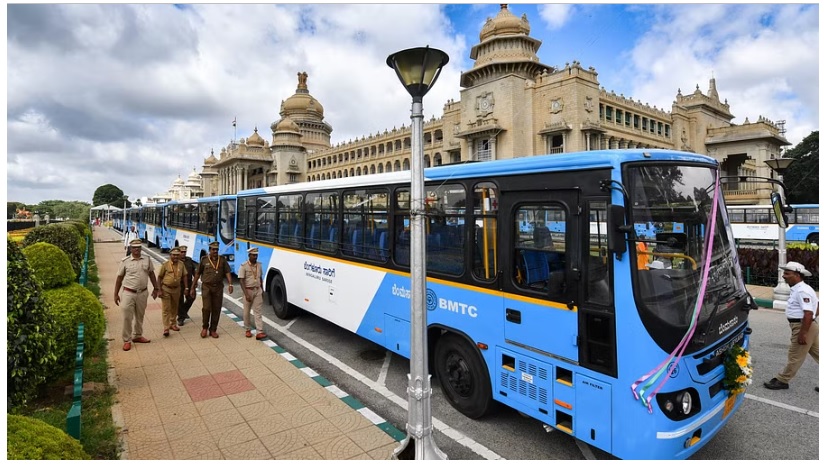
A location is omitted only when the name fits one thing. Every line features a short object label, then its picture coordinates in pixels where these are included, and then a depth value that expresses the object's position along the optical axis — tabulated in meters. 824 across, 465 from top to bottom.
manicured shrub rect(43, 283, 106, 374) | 5.39
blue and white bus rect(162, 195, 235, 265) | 14.13
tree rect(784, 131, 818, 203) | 45.16
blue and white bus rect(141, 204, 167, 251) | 25.30
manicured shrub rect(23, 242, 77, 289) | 6.18
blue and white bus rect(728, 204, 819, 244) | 26.06
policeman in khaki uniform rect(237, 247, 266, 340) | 7.98
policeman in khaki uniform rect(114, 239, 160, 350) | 7.29
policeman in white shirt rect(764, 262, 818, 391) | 5.43
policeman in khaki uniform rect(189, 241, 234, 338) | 7.86
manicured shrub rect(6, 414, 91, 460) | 2.70
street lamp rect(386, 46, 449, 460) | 3.81
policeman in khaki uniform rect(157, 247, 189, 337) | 7.96
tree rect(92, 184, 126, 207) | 123.31
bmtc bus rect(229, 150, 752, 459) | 3.45
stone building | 42.84
